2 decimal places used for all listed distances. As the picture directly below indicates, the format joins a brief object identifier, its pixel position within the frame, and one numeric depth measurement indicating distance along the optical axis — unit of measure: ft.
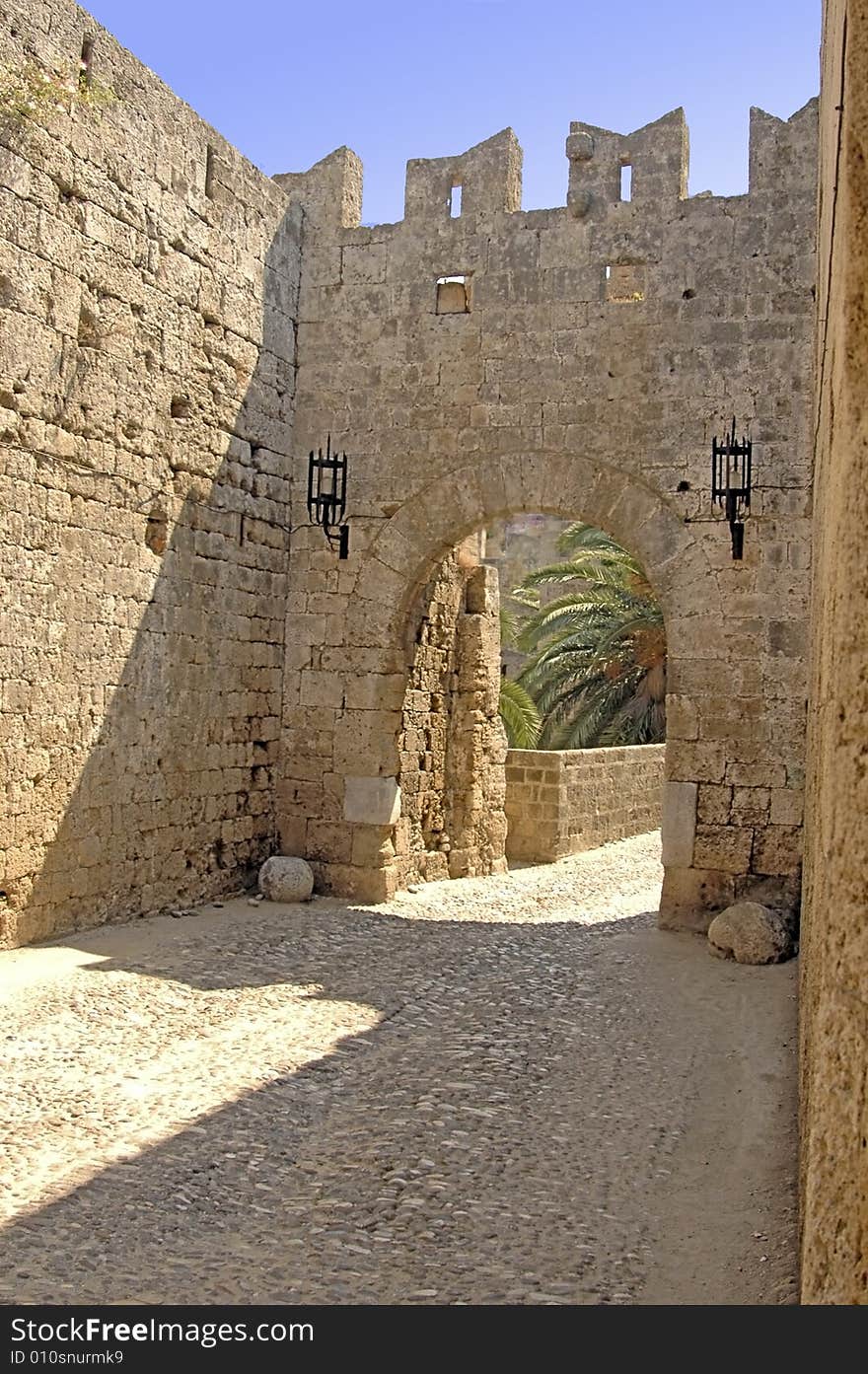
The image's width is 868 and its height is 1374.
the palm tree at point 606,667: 50.83
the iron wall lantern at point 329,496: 28.81
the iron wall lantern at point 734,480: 25.25
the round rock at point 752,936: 22.39
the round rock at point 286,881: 27.45
